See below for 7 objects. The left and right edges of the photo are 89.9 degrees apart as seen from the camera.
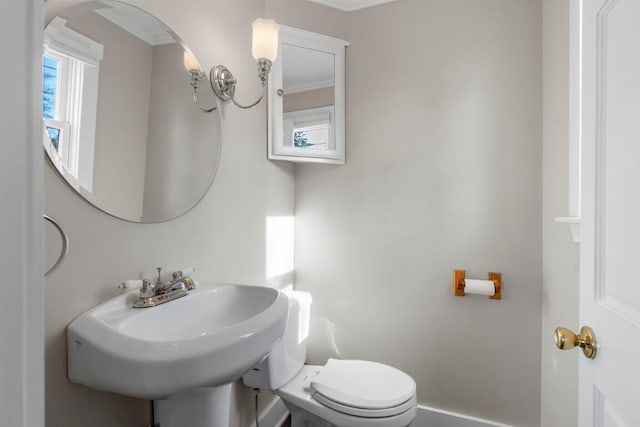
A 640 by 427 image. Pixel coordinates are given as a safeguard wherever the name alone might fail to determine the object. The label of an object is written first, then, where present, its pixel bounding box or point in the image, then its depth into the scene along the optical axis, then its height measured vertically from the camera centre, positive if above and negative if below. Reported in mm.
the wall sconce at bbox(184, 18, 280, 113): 1346 +685
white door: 527 +15
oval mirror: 838 +313
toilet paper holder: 1591 -326
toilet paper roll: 1566 -339
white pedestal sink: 671 -322
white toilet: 1258 -733
